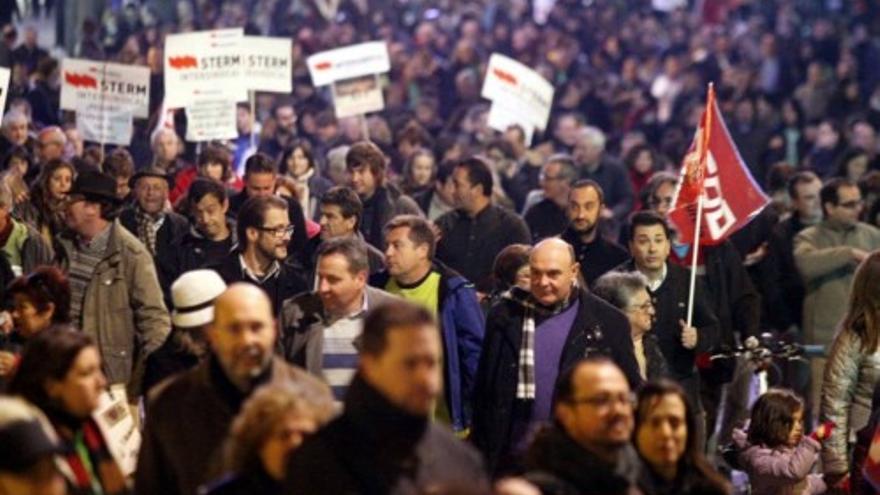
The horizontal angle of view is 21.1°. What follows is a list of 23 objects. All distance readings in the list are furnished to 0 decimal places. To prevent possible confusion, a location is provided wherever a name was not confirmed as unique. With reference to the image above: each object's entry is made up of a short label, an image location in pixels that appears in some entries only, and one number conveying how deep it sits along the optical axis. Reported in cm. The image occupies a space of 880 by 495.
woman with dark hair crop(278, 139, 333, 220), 1845
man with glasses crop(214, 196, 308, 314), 1281
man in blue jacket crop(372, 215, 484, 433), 1215
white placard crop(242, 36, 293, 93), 1933
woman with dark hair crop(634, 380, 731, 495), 888
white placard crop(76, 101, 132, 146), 1941
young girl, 1166
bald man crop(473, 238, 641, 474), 1153
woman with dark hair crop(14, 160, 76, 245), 1512
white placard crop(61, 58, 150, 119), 1962
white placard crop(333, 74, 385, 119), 2131
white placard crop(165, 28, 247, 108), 1902
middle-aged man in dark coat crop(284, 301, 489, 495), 749
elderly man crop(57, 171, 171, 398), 1220
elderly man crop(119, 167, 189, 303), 1475
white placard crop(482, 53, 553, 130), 2197
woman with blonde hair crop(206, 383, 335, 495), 782
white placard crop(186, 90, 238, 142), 1877
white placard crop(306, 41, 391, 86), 2150
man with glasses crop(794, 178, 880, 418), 1670
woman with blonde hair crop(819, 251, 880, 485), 1206
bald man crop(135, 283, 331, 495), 842
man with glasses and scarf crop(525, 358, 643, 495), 818
